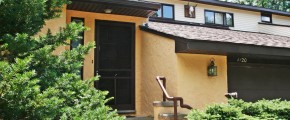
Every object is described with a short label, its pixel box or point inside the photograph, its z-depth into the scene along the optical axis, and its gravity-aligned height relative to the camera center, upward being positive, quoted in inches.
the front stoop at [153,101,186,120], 273.8 -45.7
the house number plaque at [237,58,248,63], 365.9 -0.2
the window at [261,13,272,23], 703.1 +99.9
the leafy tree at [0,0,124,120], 120.6 -5.1
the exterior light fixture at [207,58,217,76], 321.4 -10.7
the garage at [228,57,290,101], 361.1 -22.4
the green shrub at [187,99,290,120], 214.7 -39.2
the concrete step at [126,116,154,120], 313.0 -60.6
